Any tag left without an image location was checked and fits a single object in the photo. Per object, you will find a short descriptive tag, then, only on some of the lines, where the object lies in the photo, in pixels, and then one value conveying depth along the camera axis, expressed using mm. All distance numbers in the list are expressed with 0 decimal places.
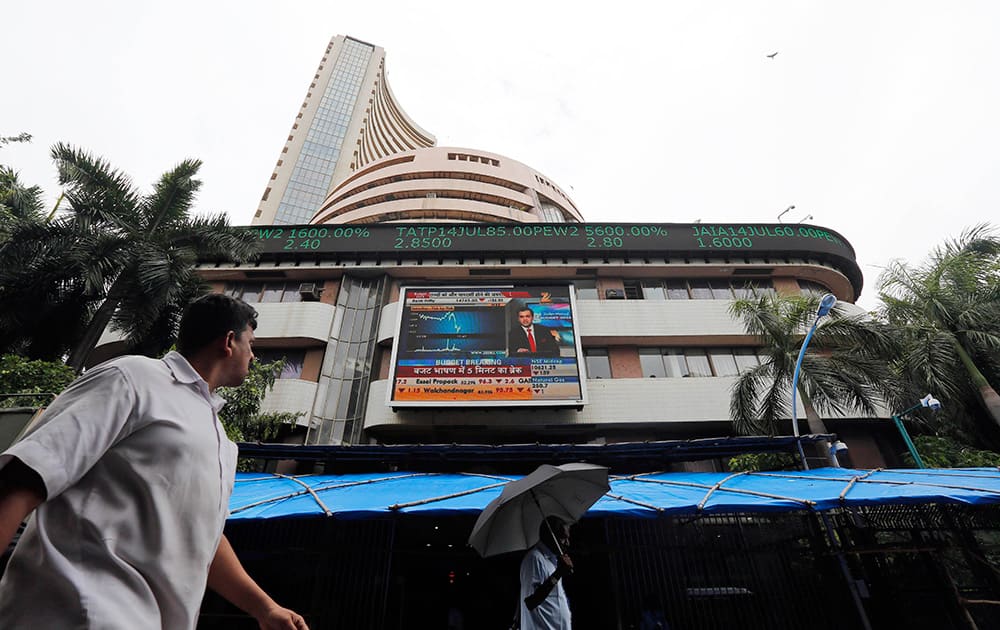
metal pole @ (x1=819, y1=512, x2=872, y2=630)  5254
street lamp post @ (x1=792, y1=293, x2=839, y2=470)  10109
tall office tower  48812
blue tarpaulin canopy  5492
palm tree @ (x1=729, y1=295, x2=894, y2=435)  11703
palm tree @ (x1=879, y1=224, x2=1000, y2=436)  12008
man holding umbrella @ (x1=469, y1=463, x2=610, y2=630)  3695
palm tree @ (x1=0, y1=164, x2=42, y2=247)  11219
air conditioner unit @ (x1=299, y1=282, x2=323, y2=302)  18062
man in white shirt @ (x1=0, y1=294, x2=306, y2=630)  977
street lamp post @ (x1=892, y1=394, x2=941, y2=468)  10352
